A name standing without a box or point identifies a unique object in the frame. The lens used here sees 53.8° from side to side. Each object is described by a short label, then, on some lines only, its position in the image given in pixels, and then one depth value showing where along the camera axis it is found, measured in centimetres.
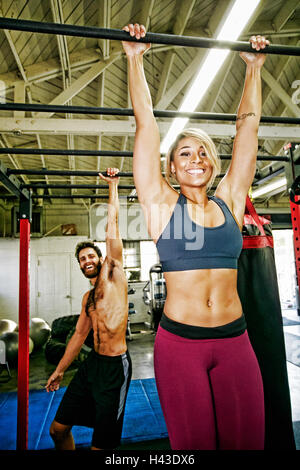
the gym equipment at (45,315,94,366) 591
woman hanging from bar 115
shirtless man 210
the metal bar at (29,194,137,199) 322
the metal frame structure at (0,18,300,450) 118
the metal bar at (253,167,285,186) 254
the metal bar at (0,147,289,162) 229
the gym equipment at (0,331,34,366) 558
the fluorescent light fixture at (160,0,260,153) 223
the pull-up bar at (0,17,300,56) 115
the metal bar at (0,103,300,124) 173
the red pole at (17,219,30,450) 236
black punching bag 190
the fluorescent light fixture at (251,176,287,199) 729
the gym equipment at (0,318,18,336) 630
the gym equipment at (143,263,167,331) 806
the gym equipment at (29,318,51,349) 693
